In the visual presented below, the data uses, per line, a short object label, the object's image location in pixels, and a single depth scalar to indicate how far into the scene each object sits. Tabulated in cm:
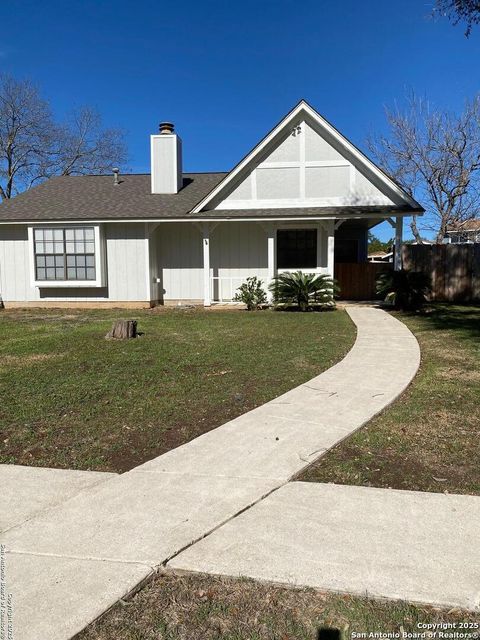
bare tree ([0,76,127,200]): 3662
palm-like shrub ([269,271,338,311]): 1470
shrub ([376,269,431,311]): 1455
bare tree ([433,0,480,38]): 1085
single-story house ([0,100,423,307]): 1569
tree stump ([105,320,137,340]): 967
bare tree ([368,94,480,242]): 2858
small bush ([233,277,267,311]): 1552
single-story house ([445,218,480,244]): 3088
